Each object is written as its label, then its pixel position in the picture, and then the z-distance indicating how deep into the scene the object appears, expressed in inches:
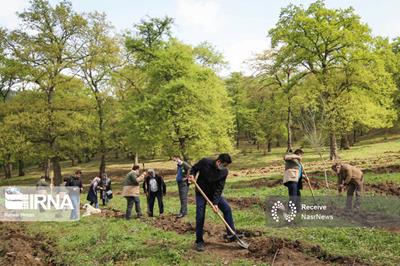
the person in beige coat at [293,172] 492.1
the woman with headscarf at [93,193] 780.6
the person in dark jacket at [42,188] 696.6
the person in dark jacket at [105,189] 858.7
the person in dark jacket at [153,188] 634.8
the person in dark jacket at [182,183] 583.1
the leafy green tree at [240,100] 2460.6
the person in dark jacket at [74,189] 681.0
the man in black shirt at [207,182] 382.6
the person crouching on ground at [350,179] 531.4
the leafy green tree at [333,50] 1382.9
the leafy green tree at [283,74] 1510.8
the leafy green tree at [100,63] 1572.3
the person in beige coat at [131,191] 616.7
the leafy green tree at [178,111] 1446.9
